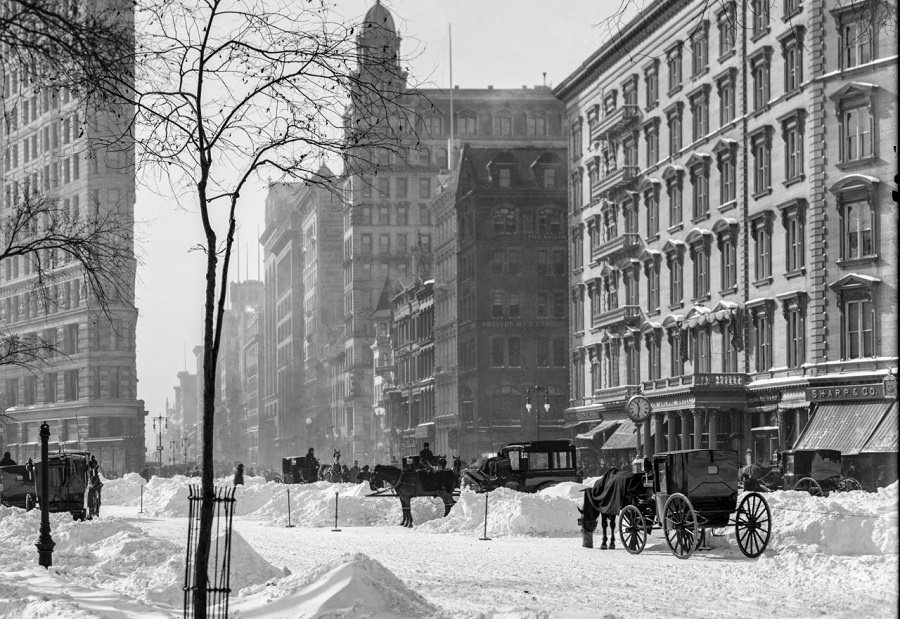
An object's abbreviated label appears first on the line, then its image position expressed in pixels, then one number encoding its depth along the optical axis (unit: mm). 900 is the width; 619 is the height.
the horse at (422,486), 42906
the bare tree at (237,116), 15969
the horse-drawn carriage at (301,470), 64438
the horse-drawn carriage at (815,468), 43781
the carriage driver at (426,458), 44422
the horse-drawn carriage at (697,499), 26594
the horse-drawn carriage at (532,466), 48531
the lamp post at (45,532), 24312
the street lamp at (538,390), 74312
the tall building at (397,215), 150625
